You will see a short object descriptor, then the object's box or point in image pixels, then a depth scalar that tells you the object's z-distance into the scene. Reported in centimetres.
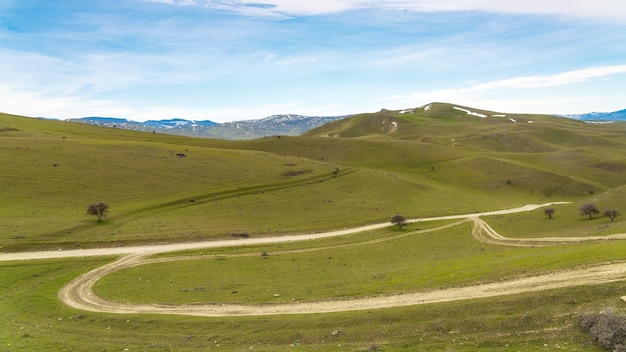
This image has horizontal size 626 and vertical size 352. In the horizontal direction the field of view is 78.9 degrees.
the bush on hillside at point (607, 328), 1747
